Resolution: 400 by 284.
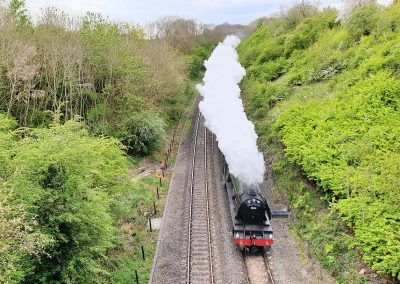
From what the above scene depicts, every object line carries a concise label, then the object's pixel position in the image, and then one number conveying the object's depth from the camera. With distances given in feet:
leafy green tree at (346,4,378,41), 116.31
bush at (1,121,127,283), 41.98
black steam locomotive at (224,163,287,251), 57.53
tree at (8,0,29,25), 99.82
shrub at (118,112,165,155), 108.06
